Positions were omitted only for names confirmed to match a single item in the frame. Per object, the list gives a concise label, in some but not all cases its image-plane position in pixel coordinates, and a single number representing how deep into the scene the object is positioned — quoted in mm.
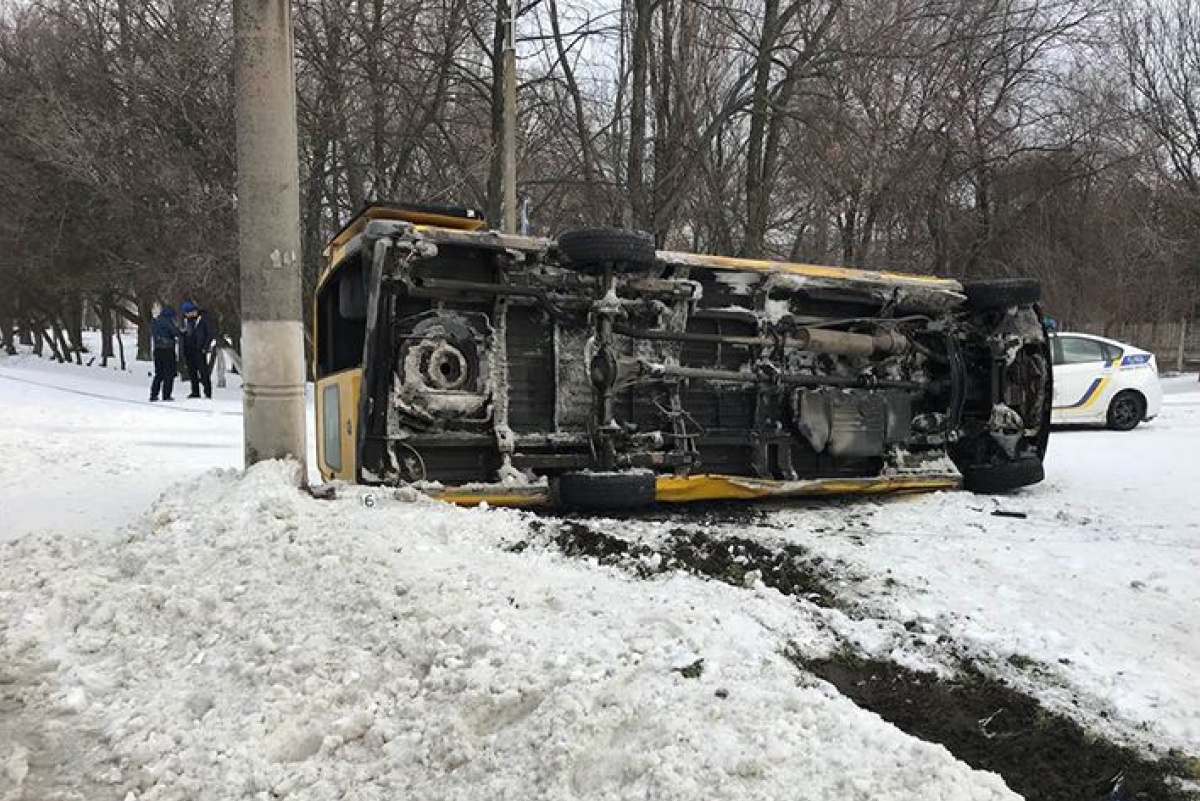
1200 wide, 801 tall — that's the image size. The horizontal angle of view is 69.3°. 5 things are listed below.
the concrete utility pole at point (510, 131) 13070
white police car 12281
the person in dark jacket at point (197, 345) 15445
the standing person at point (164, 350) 14828
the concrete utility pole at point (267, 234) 5270
